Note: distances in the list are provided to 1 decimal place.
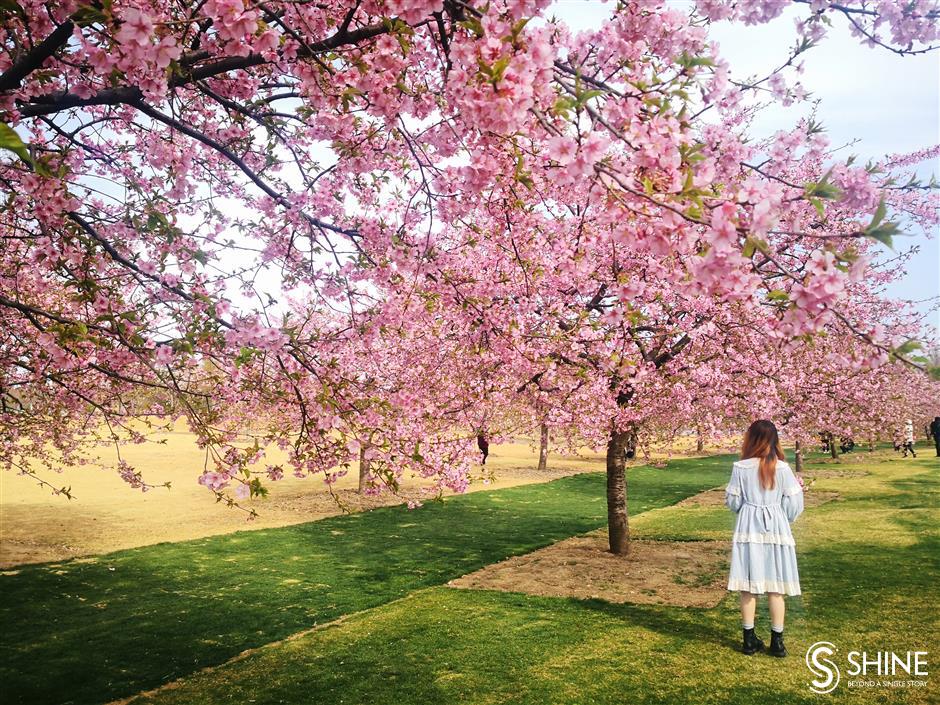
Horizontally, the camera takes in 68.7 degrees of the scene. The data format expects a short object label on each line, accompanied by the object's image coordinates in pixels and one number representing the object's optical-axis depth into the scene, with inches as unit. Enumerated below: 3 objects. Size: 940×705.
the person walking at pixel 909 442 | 1199.3
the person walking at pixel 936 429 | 1328.7
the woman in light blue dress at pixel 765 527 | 285.0
